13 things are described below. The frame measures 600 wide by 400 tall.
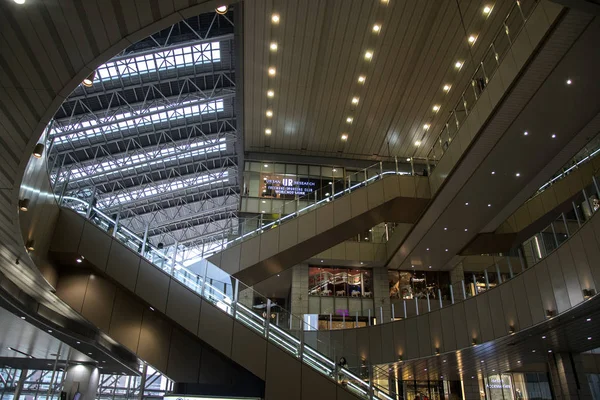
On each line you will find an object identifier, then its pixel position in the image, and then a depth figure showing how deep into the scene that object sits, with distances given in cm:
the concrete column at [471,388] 2352
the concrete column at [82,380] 2207
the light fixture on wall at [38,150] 701
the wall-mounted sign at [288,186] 2602
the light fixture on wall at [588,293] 1042
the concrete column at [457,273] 2678
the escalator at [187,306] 1130
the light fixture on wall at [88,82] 667
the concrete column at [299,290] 2461
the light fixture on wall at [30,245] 920
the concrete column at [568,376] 1709
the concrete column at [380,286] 2597
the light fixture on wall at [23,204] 787
